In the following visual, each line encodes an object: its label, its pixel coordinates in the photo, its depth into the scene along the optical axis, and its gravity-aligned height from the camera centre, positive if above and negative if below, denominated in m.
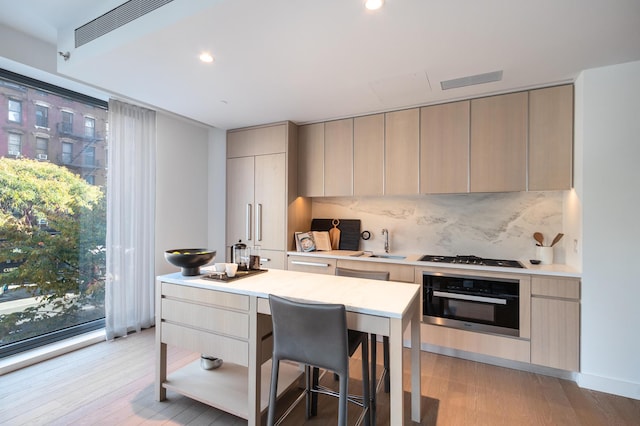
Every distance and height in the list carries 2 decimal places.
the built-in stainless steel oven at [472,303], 2.72 -0.87
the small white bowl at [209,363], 2.43 -1.25
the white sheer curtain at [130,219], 3.30 -0.10
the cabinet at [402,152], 3.33 +0.69
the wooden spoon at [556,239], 2.93 -0.26
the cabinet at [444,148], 3.11 +0.69
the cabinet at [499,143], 2.89 +0.69
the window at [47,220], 2.70 -0.10
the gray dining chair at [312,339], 1.50 -0.67
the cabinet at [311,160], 3.89 +0.69
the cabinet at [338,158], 3.71 +0.68
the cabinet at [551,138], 2.72 +0.70
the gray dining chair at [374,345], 2.04 -0.99
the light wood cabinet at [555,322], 2.50 -0.94
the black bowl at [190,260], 2.18 -0.36
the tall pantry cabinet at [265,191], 3.85 +0.28
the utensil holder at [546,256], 2.93 -0.43
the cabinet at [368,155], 3.52 +0.69
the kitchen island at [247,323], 1.58 -0.72
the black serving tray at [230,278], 2.14 -0.49
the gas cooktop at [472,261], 2.92 -0.50
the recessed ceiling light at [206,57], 2.27 +1.20
